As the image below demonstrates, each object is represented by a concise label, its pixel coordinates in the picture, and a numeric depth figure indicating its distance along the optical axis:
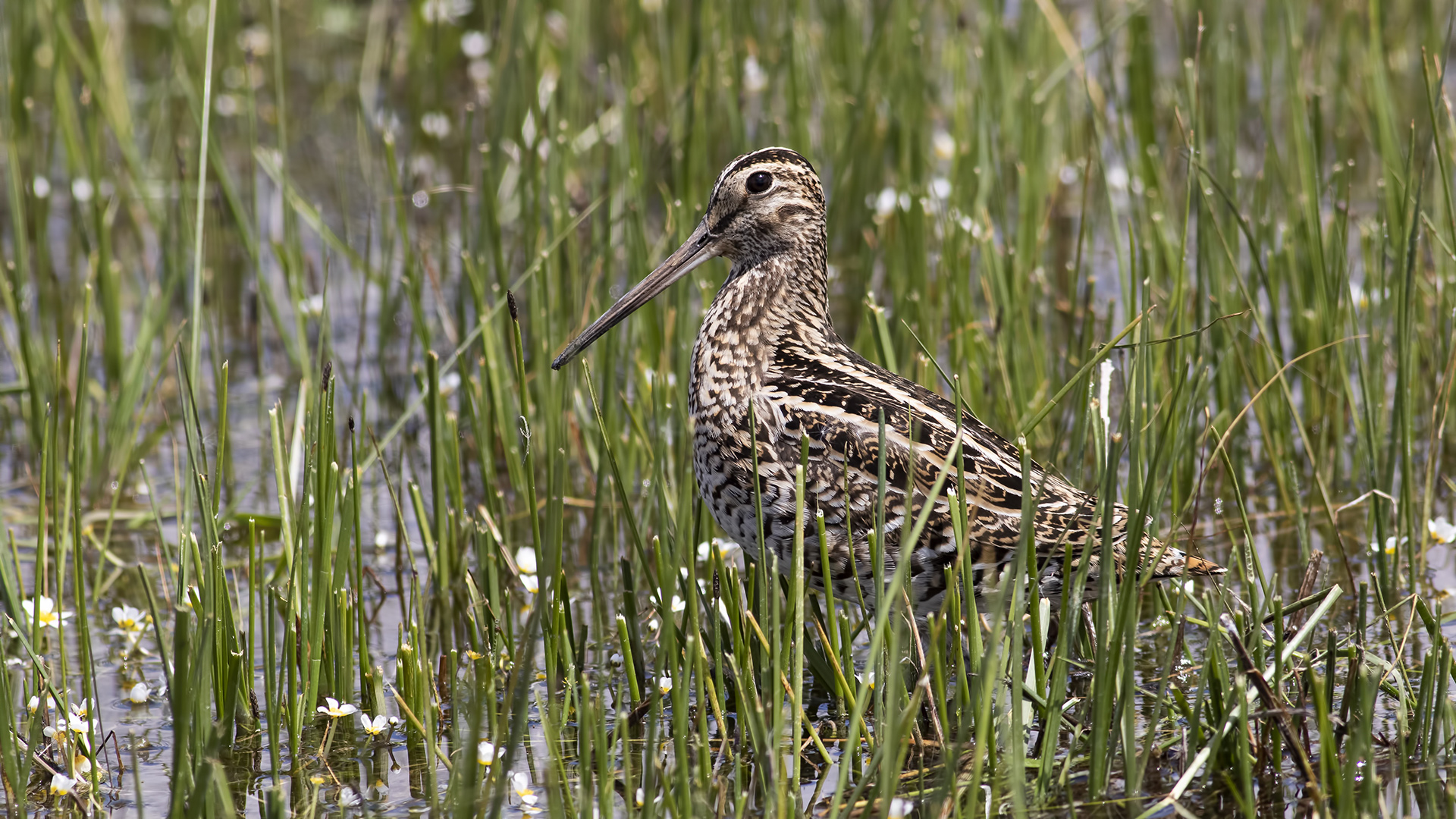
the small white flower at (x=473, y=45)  18.55
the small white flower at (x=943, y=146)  15.86
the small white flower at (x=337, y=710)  7.95
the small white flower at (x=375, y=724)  8.07
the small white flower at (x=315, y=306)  13.49
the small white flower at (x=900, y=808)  6.50
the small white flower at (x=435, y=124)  16.73
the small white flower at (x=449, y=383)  12.29
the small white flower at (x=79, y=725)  7.47
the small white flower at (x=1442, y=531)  9.20
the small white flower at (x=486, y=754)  7.51
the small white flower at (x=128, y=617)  9.30
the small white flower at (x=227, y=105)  18.72
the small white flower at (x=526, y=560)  9.96
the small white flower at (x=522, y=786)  7.48
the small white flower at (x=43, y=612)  8.32
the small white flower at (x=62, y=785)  7.33
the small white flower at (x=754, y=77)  15.60
